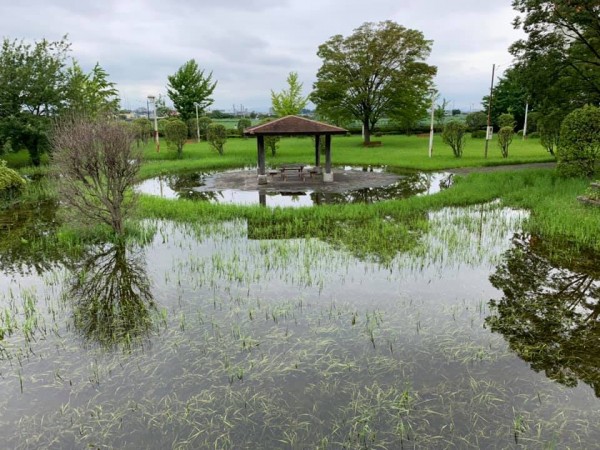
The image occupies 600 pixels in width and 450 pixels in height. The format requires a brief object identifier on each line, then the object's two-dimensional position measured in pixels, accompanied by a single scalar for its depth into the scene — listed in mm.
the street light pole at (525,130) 37762
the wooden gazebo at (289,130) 18047
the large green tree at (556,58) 15703
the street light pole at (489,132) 22844
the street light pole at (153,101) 27933
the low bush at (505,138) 23625
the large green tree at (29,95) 21641
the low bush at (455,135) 24688
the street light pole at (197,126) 38816
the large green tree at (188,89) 42156
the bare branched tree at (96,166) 9227
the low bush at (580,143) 13391
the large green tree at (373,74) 32625
